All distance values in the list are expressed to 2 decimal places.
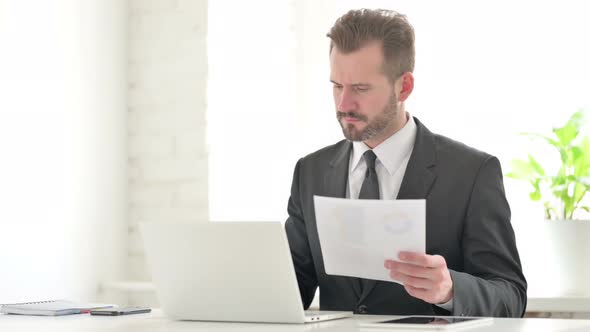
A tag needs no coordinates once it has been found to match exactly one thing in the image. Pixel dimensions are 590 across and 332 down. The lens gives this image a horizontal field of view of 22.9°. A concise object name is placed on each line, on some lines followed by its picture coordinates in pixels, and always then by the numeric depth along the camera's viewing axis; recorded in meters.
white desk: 2.68
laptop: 2.84
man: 3.56
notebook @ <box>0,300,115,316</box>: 3.33
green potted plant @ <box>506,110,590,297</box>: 4.76
